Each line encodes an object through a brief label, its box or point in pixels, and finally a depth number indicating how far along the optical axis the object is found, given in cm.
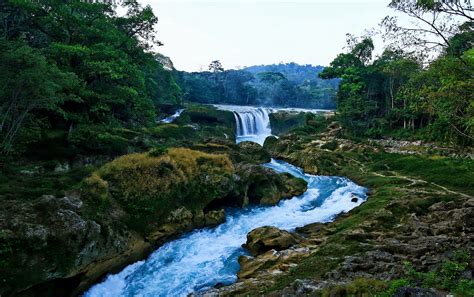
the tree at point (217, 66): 12369
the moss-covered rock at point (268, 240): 1481
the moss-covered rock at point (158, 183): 1555
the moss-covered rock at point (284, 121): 7262
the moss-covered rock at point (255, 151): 3728
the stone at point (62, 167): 1952
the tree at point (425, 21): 1105
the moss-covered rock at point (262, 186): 2327
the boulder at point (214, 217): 1886
